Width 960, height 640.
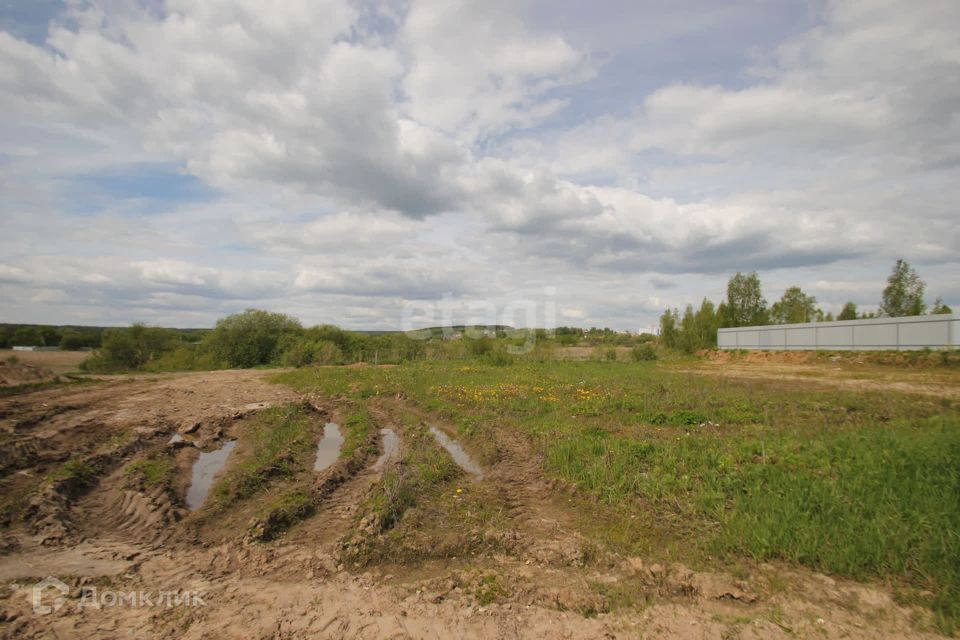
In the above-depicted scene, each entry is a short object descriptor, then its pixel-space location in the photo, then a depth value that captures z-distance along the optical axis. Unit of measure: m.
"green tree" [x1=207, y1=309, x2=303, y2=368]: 46.72
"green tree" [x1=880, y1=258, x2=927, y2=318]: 42.59
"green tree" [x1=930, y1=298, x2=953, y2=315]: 43.50
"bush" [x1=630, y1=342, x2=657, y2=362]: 48.24
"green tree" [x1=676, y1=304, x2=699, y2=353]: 55.47
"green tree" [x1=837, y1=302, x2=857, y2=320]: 56.16
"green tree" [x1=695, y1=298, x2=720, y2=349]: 55.75
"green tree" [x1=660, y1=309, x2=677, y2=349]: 58.57
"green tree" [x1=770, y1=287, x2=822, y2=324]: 59.36
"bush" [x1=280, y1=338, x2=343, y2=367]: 42.41
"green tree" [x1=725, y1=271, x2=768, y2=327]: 57.62
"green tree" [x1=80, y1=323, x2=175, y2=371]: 40.50
